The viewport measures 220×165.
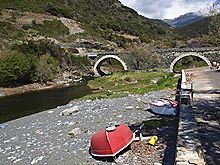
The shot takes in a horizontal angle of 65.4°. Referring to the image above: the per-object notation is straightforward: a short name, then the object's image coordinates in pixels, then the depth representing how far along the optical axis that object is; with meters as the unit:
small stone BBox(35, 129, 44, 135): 9.91
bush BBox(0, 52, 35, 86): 27.07
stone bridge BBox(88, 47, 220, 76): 32.47
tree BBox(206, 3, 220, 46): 22.40
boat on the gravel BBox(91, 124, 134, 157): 6.57
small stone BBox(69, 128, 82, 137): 8.90
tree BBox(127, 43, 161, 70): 34.50
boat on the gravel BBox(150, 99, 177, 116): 9.57
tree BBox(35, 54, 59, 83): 29.11
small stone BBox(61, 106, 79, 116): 12.39
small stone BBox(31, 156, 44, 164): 7.35
